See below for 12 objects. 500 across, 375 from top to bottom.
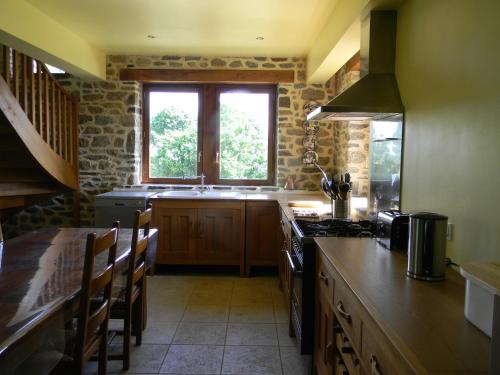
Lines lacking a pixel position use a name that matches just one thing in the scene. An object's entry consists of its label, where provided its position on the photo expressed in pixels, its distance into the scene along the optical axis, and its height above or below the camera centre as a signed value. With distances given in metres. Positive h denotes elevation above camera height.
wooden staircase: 3.64 +0.27
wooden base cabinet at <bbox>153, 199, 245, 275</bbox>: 4.44 -0.77
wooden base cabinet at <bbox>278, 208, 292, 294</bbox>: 3.13 -0.80
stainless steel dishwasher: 4.45 -0.51
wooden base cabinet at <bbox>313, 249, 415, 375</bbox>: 1.14 -0.62
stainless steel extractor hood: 2.41 +0.55
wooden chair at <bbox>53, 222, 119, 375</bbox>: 1.67 -0.70
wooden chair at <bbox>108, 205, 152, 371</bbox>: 2.35 -0.82
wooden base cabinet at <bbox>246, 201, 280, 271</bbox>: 4.39 -0.76
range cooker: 2.32 -0.60
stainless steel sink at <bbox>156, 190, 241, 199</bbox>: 4.52 -0.35
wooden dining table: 1.30 -0.54
